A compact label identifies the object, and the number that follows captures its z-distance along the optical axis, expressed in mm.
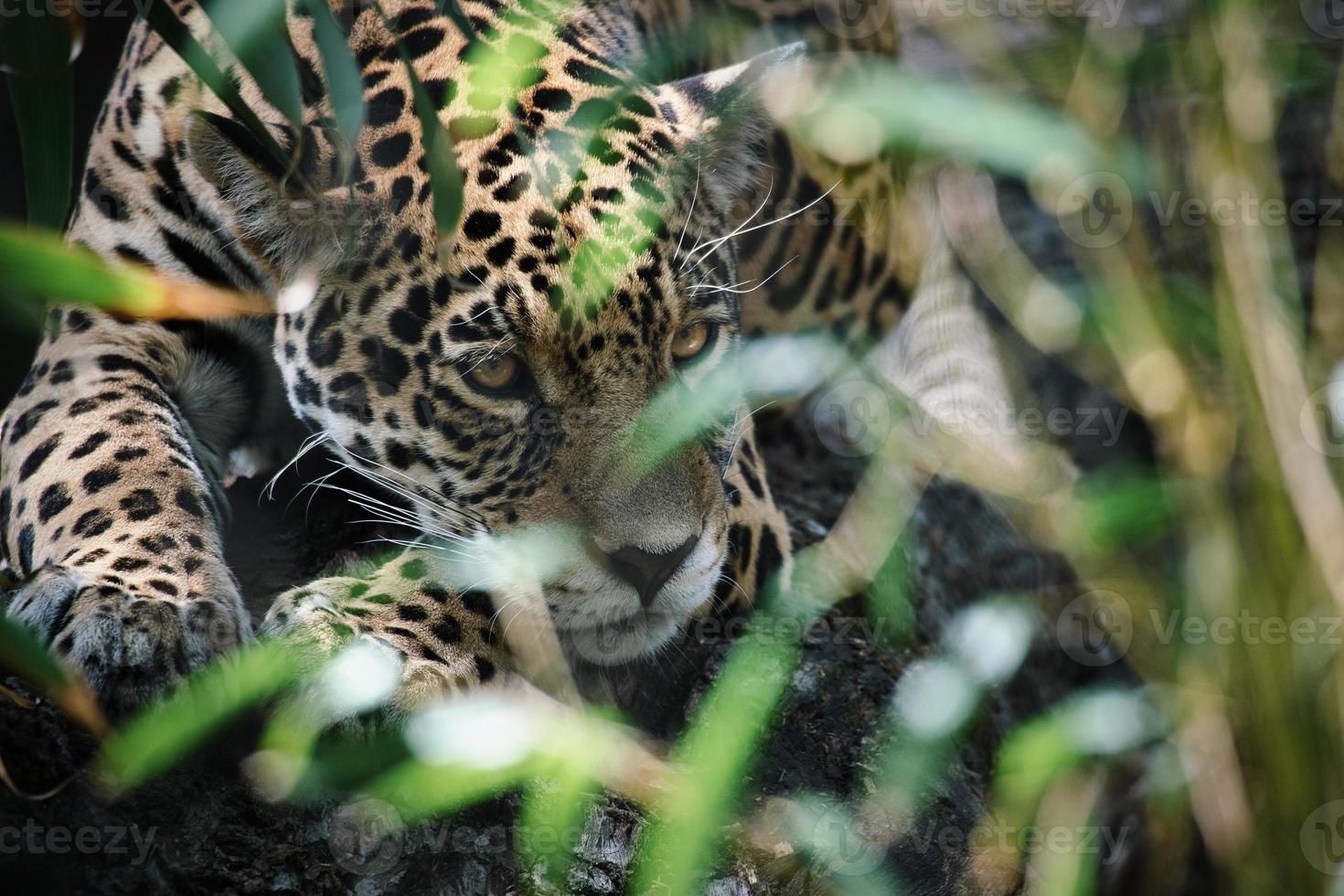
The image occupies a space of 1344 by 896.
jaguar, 6759
